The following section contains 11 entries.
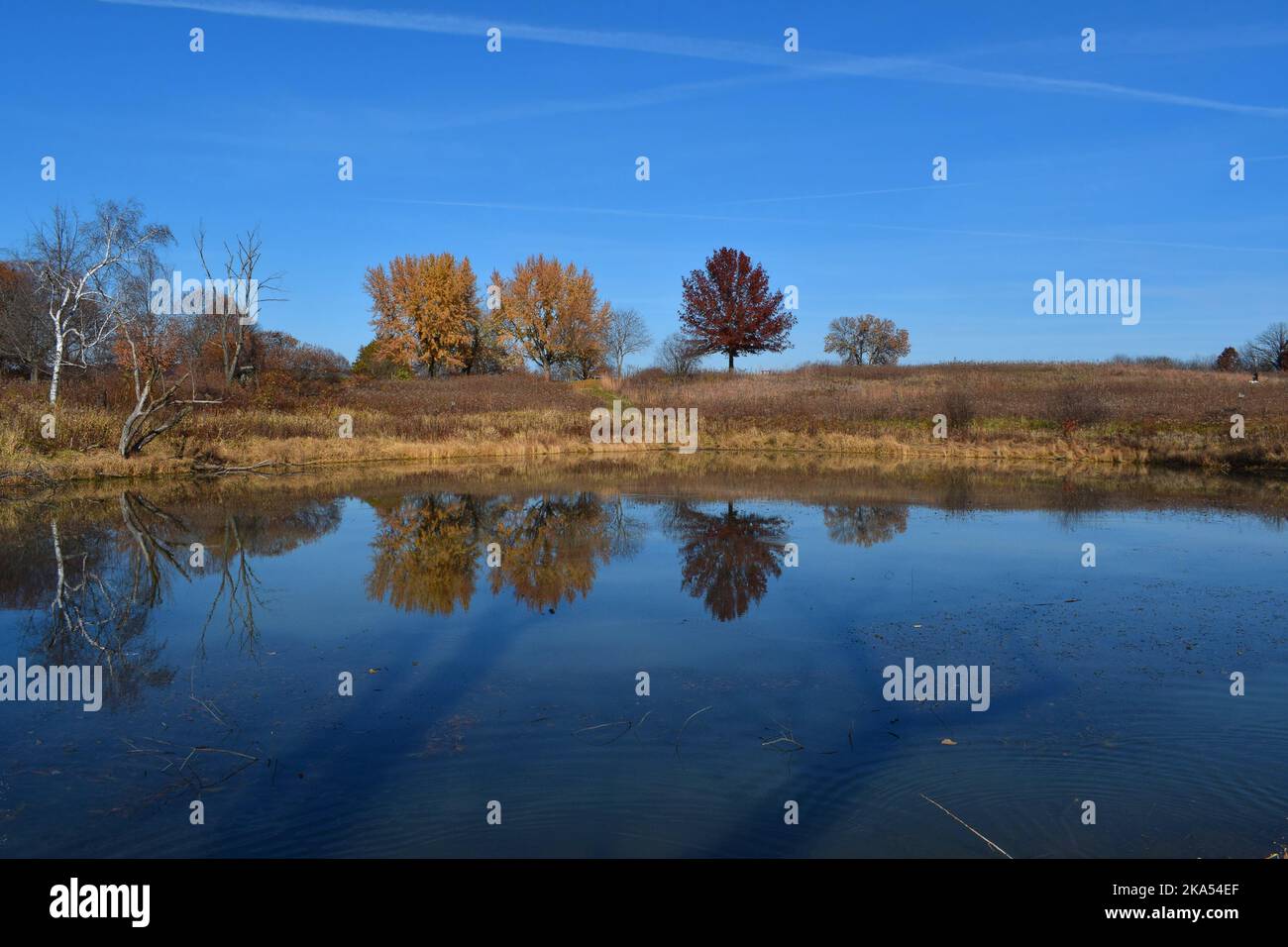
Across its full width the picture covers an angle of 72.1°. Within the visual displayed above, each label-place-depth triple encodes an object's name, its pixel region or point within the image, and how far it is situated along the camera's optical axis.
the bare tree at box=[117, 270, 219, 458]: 23.06
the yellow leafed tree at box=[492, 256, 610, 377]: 59.09
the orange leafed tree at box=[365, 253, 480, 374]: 56.56
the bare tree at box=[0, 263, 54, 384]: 36.34
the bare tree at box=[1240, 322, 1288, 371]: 64.44
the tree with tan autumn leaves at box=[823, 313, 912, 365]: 85.59
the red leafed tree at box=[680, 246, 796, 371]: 55.06
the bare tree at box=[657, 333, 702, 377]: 57.50
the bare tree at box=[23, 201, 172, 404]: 26.36
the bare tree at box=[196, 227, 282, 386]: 31.20
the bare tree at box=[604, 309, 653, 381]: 64.88
